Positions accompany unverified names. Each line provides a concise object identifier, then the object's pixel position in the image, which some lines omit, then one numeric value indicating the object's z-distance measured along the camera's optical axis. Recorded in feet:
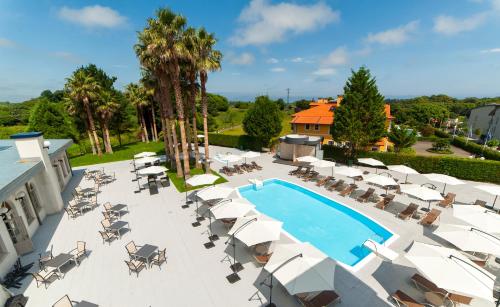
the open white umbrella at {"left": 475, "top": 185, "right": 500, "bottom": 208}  46.79
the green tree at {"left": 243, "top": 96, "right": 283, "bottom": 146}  104.68
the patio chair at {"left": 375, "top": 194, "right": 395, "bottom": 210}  51.52
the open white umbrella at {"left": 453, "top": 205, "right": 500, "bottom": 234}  35.47
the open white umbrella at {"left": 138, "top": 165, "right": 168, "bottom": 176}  60.97
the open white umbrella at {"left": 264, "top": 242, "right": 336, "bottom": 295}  23.81
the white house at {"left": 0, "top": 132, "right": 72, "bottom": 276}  34.32
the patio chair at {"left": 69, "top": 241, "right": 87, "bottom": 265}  35.42
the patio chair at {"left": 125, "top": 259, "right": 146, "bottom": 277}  32.37
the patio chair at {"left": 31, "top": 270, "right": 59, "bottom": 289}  30.71
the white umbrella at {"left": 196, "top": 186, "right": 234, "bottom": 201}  46.32
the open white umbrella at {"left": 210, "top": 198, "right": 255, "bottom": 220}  39.06
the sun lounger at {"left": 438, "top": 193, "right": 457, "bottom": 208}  51.19
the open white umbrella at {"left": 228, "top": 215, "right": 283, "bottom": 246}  32.32
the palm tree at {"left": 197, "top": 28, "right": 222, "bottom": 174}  60.49
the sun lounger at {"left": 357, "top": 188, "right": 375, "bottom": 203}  55.59
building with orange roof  121.60
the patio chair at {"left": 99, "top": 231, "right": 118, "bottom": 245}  40.57
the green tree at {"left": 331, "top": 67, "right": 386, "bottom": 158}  80.02
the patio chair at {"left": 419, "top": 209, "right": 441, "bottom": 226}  43.21
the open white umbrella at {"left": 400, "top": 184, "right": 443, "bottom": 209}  45.43
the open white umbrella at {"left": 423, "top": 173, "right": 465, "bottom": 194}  52.28
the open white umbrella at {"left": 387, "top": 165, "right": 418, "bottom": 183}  61.21
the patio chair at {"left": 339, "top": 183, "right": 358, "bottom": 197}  59.28
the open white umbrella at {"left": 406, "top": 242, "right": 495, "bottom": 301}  22.82
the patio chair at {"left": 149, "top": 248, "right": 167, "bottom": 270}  34.01
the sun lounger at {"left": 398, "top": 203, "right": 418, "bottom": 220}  46.52
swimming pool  41.32
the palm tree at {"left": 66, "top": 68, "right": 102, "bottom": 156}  95.86
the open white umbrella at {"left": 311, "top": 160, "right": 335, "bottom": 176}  66.90
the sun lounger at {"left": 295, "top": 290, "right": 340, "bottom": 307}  25.79
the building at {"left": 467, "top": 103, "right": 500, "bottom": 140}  143.54
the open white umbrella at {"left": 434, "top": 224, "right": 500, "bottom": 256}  30.42
